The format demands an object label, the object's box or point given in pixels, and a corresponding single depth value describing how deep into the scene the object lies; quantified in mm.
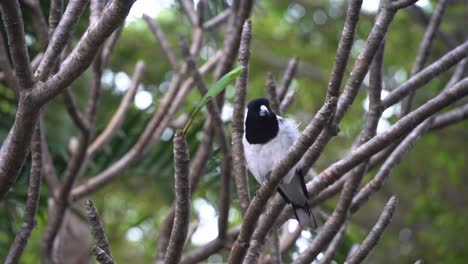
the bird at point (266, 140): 7430
